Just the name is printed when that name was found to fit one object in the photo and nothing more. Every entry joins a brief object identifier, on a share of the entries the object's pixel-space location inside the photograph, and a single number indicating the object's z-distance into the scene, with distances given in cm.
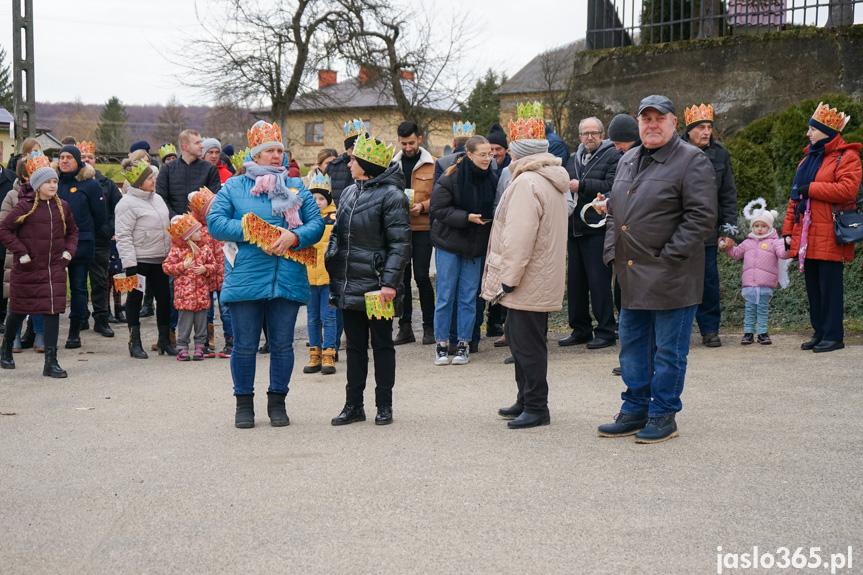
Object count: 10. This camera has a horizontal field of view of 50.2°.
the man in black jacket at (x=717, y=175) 851
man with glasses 898
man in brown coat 549
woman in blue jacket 638
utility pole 1753
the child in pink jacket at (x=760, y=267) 904
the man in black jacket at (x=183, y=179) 1053
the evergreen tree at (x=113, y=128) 7788
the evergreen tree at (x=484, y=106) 3811
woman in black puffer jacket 634
